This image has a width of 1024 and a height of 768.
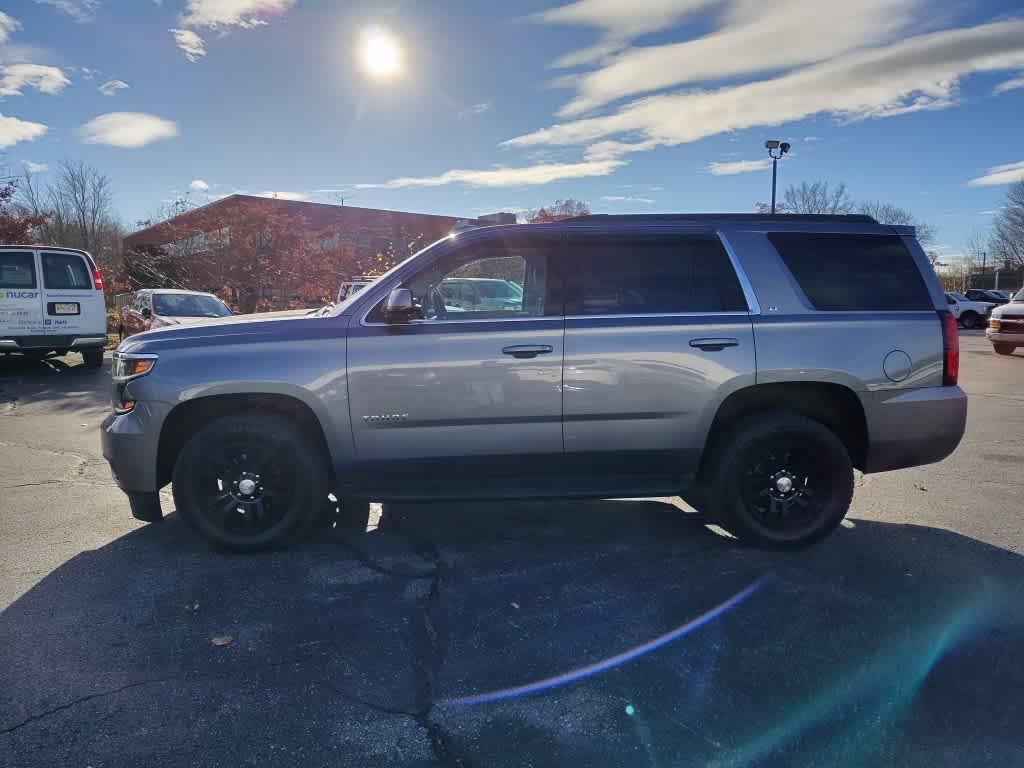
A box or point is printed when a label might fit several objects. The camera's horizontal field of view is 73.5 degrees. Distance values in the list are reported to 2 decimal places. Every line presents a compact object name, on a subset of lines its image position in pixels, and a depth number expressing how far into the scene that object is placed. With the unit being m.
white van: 11.32
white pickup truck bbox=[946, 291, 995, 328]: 28.83
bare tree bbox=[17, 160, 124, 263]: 34.47
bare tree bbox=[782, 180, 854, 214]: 47.51
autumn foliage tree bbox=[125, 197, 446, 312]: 20.78
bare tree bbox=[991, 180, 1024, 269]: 52.28
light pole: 25.10
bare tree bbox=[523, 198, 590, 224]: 29.58
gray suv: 3.93
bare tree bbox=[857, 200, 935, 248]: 53.47
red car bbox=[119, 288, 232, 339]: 13.05
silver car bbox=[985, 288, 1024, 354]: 14.23
